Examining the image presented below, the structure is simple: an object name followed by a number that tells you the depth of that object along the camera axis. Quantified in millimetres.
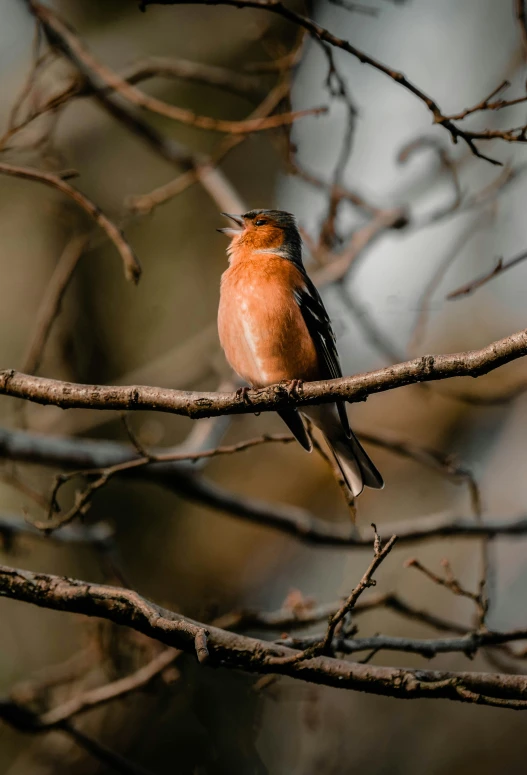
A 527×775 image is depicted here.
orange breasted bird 9500
